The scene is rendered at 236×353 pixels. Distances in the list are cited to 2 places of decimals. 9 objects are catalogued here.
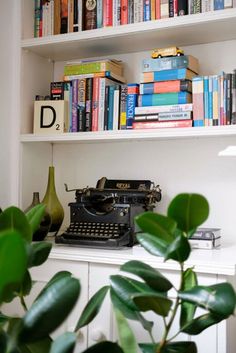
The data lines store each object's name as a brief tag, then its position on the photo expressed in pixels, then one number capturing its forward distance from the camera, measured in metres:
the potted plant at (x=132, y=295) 0.55
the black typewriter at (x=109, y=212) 1.97
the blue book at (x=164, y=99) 1.99
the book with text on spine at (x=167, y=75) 2.00
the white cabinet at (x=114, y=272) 1.62
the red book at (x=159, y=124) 1.97
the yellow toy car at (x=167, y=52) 2.03
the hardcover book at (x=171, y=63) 2.01
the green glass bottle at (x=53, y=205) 2.28
